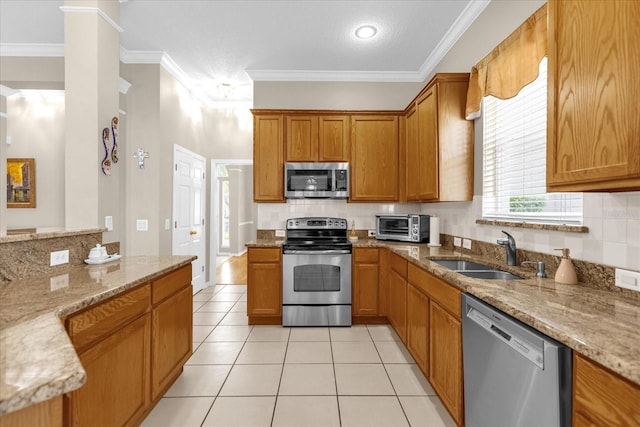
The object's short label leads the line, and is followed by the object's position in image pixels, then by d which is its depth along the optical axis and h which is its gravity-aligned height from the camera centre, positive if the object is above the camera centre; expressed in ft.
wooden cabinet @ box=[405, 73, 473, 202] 8.93 +2.17
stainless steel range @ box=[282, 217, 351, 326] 11.10 -2.60
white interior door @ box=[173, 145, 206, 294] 13.47 +0.27
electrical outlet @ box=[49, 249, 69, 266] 6.08 -0.88
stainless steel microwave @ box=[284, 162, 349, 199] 12.16 +1.32
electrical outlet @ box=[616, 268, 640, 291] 4.35 -0.96
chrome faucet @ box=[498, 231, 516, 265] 6.60 -0.77
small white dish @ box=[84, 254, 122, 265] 6.74 -1.03
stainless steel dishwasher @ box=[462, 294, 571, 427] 3.26 -2.04
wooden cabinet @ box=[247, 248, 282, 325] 11.25 -2.55
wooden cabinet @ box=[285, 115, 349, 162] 12.32 +3.02
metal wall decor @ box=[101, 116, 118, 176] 7.65 +1.71
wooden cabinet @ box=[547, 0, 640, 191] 3.41 +1.46
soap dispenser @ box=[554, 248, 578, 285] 5.14 -0.99
